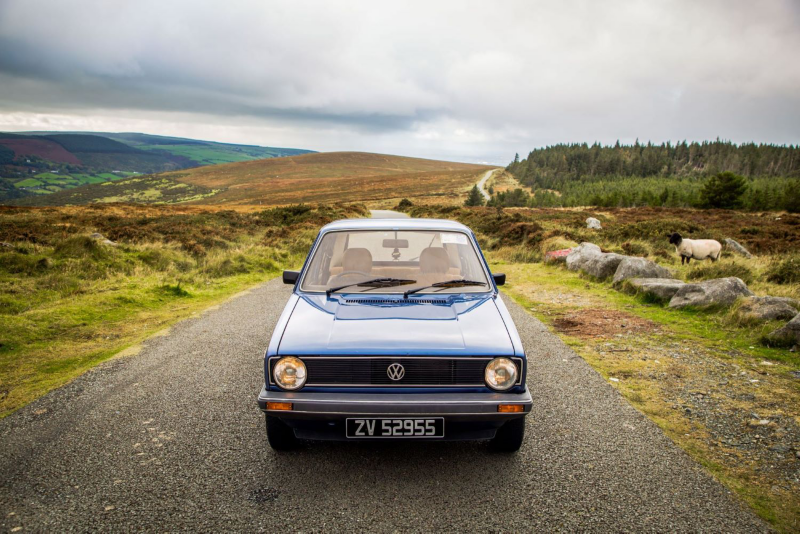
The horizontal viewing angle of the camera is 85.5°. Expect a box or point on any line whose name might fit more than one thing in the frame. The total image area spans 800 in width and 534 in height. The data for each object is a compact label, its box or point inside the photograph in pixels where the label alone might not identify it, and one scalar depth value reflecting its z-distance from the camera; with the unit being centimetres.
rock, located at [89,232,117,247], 1362
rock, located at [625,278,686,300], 831
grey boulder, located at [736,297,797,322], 638
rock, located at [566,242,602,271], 1209
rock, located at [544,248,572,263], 1352
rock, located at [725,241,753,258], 1613
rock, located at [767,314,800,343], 571
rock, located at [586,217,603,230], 2649
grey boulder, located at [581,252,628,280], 1086
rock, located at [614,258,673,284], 980
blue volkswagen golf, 284
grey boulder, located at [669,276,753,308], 732
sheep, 1419
